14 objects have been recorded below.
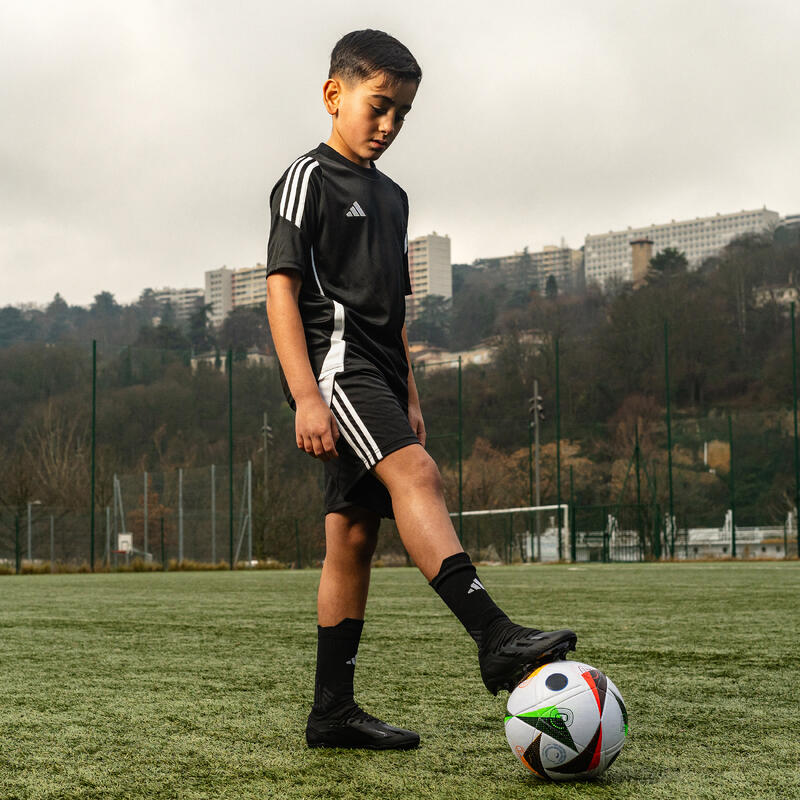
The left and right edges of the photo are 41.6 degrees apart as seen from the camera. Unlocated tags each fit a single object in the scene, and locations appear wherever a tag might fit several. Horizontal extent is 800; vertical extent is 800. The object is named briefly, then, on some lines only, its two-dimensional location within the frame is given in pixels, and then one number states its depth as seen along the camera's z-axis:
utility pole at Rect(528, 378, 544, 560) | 22.47
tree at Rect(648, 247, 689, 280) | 50.74
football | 1.75
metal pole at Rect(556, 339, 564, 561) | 20.84
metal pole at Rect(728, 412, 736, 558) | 18.30
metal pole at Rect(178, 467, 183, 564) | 20.44
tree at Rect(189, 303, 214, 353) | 38.31
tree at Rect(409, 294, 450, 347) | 44.22
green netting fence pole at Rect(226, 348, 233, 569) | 17.29
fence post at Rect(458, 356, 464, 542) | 19.11
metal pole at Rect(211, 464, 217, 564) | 19.70
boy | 2.02
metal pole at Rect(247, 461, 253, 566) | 19.41
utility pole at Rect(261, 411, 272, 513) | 20.98
